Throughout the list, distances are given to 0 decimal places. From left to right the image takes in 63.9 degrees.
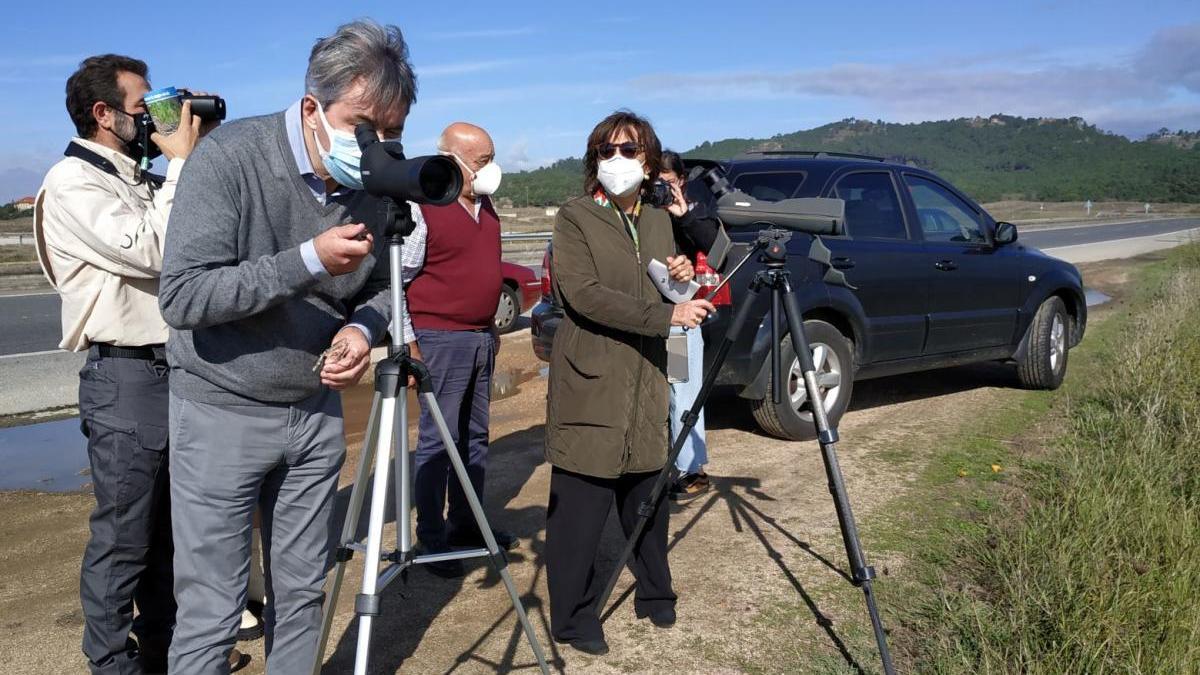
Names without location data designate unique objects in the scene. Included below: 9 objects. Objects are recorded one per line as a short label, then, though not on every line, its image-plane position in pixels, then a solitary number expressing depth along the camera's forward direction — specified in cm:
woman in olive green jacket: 359
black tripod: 320
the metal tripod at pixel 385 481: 225
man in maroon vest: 439
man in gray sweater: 235
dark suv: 640
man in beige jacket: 292
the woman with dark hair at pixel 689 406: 497
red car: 1223
